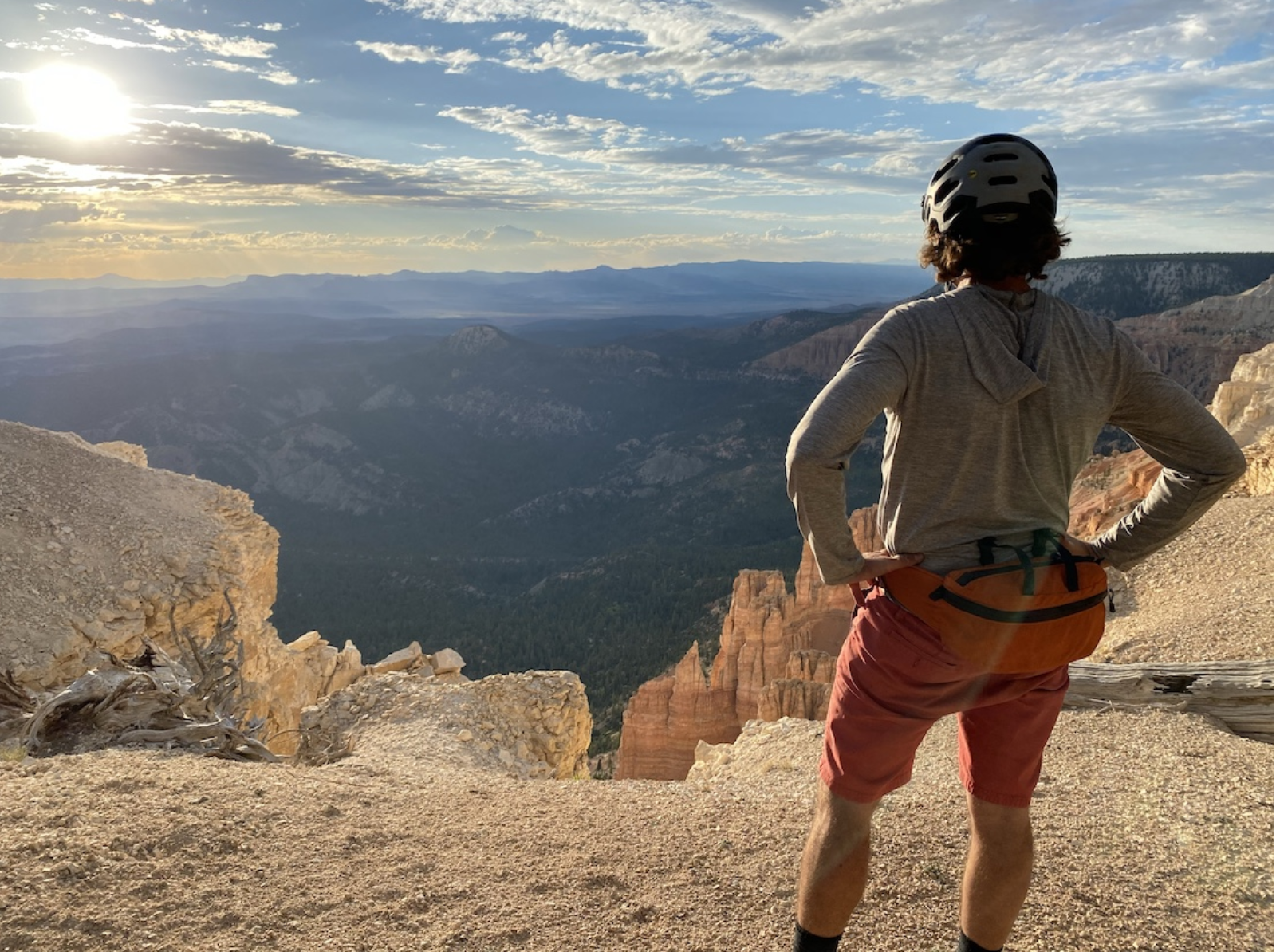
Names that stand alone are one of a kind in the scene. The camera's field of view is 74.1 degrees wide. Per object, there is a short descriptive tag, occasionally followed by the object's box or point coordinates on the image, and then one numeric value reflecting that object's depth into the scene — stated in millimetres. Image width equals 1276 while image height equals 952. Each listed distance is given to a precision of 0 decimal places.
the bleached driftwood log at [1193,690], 5914
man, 2066
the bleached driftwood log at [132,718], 5918
